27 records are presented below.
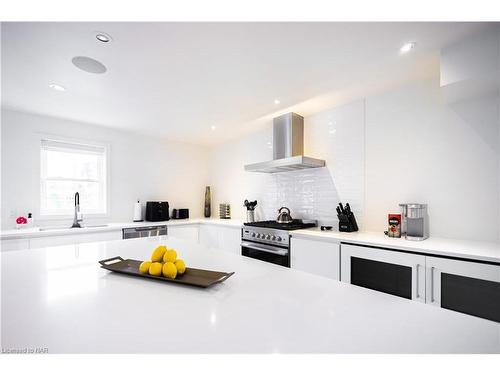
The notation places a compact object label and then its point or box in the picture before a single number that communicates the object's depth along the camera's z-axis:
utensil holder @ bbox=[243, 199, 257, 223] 3.85
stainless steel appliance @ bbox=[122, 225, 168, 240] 3.29
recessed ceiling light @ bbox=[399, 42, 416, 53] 1.71
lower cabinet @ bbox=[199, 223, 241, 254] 3.38
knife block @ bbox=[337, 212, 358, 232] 2.59
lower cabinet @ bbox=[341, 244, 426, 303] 1.76
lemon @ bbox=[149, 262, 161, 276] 1.02
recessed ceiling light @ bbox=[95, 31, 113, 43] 1.59
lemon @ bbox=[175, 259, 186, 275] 1.03
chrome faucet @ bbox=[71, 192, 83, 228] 3.25
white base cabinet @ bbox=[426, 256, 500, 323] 1.49
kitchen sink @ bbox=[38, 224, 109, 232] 2.77
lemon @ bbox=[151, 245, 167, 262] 1.07
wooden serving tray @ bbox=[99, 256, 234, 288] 0.93
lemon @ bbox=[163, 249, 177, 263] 1.04
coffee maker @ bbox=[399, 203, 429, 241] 2.11
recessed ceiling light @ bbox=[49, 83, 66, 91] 2.33
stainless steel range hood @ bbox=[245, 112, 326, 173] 3.04
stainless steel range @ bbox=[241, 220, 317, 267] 2.69
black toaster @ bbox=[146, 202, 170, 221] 3.85
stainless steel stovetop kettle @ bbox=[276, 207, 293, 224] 3.23
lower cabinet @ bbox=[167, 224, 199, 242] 3.77
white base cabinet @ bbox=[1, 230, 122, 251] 2.51
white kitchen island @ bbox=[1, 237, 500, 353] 0.58
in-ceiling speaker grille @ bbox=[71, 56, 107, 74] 1.88
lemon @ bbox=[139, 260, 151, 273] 1.05
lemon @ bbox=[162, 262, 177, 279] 0.99
